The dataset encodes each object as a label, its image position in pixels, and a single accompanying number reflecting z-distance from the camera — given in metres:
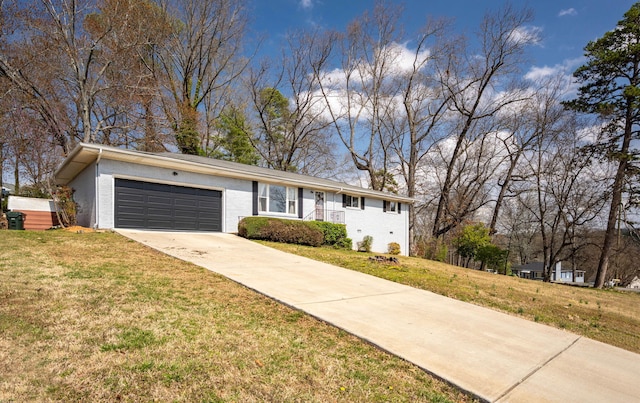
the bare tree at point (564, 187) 24.17
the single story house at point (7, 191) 18.12
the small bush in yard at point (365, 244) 19.16
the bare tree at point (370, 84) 26.88
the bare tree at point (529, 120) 24.73
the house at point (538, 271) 44.69
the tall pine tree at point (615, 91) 17.52
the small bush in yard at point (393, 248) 20.97
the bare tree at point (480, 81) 22.88
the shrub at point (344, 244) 16.38
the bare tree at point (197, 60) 23.64
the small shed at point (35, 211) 15.26
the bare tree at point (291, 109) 27.84
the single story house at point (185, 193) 11.27
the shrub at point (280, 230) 13.07
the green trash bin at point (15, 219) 12.75
